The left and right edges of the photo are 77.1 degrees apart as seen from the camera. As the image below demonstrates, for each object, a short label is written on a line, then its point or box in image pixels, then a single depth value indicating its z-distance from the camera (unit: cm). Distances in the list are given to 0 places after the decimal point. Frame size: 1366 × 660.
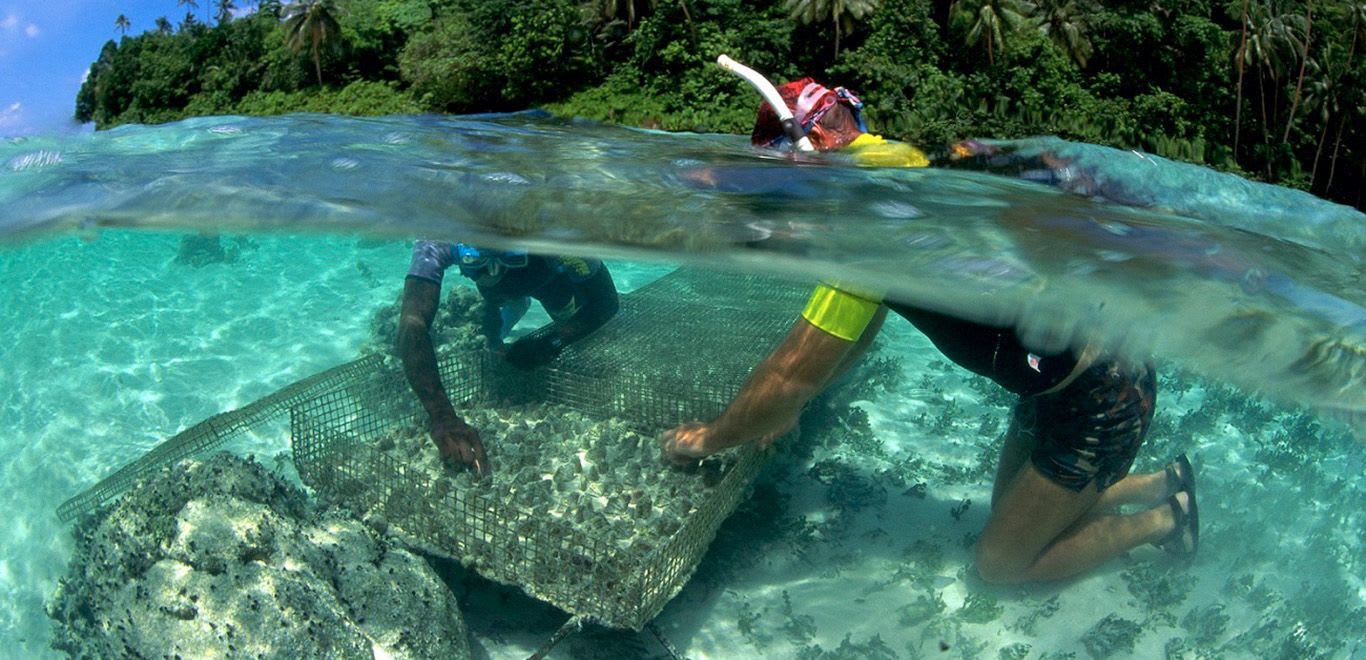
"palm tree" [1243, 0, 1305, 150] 2516
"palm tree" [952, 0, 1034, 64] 2777
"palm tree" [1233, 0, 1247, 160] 2436
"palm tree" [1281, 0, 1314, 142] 2353
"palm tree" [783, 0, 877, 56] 2941
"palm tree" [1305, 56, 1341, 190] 2404
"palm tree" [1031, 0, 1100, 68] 2803
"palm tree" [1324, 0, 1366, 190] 2377
